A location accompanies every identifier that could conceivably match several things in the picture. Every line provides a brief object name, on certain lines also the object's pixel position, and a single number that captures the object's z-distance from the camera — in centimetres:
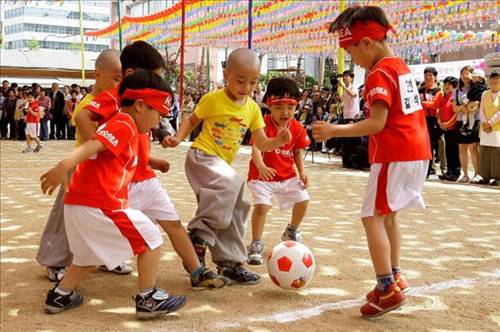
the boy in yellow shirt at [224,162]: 387
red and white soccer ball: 365
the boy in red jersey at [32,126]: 1501
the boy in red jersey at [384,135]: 325
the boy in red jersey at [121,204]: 318
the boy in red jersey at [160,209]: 374
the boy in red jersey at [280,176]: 454
